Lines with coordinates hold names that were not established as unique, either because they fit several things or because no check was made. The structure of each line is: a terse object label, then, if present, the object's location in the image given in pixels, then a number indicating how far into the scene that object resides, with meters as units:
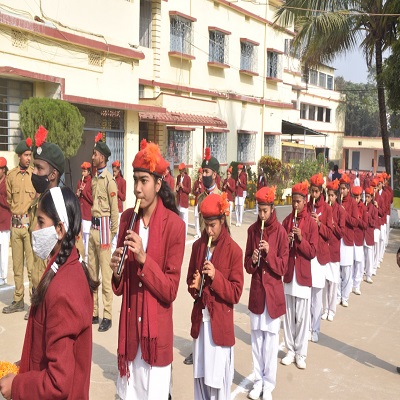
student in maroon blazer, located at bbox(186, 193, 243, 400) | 4.16
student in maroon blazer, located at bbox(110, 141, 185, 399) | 3.43
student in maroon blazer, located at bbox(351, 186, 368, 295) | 9.27
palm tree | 16.38
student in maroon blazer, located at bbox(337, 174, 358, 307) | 8.65
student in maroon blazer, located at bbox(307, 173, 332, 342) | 6.63
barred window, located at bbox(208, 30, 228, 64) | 22.17
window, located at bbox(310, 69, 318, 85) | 41.26
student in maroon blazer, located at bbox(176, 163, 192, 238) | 13.85
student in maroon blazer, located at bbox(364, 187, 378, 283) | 10.08
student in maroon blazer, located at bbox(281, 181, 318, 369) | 5.95
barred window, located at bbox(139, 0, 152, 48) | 18.72
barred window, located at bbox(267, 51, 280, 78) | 26.73
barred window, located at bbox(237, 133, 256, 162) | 24.72
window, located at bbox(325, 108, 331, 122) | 44.25
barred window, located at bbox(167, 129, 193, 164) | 19.73
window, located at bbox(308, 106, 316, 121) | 41.72
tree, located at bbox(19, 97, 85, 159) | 10.88
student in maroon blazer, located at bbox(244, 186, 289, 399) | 5.09
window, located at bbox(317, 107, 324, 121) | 43.18
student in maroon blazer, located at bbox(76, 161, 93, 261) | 7.46
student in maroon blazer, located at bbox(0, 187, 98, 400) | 2.29
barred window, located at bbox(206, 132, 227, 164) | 22.08
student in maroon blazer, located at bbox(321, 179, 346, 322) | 7.64
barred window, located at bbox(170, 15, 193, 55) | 19.89
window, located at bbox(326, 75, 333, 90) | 44.97
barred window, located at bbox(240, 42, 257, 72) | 24.58
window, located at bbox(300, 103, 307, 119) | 40.40
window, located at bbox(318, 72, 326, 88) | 43.19
